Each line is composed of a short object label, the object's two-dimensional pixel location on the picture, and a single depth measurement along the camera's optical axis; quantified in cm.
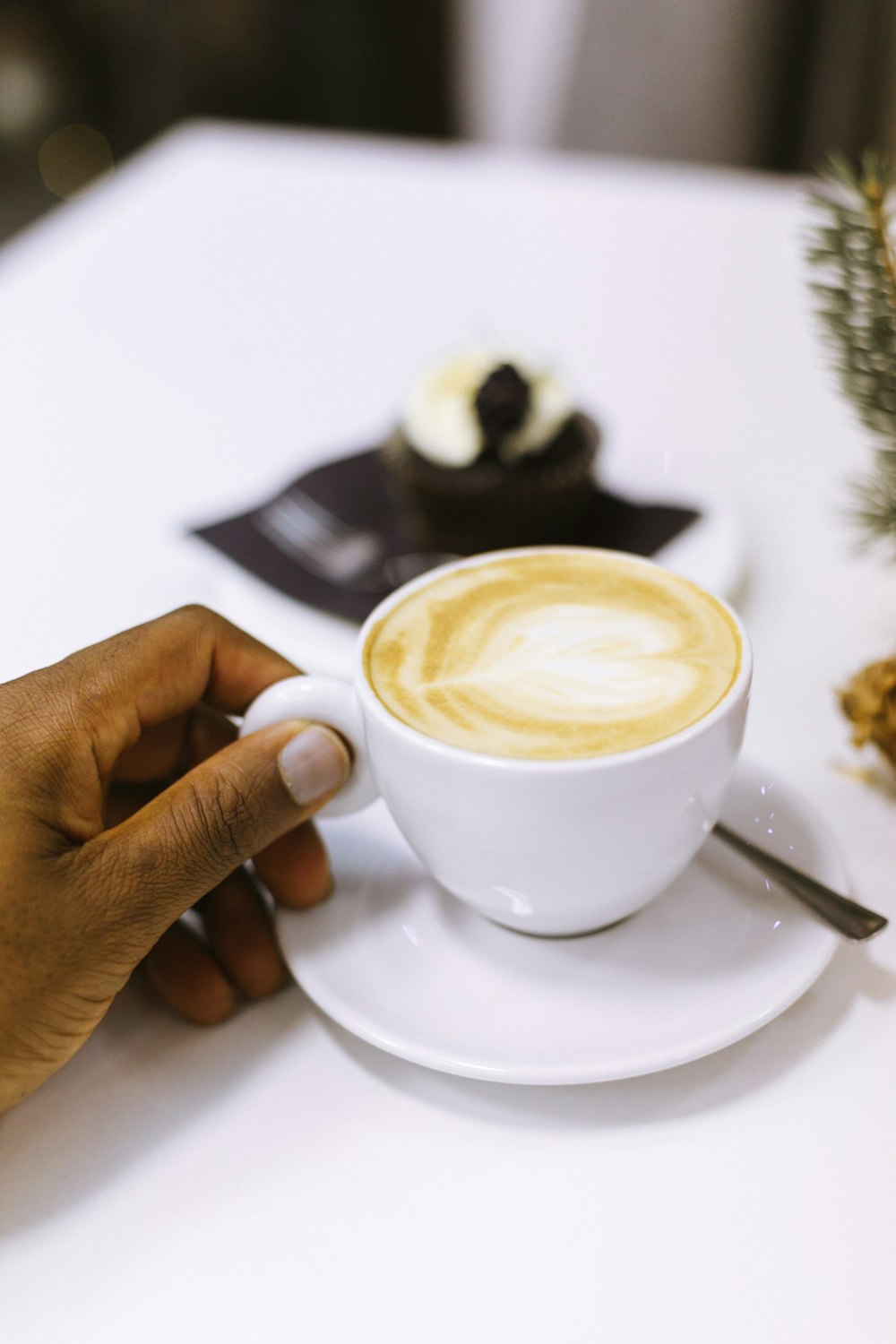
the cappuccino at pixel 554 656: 58
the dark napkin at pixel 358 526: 97
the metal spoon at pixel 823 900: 60
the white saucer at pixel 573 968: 56
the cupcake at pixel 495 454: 105
